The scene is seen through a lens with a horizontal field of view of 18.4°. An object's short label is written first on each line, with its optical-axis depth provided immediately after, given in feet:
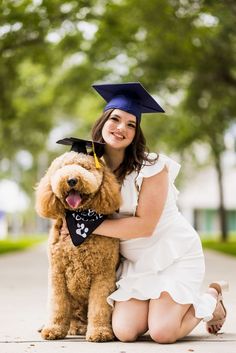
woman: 17.07
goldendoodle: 16.47
